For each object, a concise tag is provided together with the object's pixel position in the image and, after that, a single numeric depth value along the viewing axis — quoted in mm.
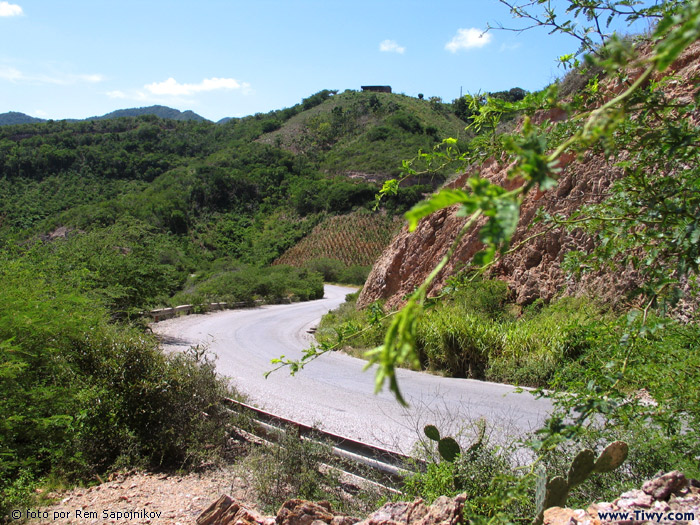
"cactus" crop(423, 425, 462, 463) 3508
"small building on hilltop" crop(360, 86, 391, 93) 117688
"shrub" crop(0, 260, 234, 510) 4781
